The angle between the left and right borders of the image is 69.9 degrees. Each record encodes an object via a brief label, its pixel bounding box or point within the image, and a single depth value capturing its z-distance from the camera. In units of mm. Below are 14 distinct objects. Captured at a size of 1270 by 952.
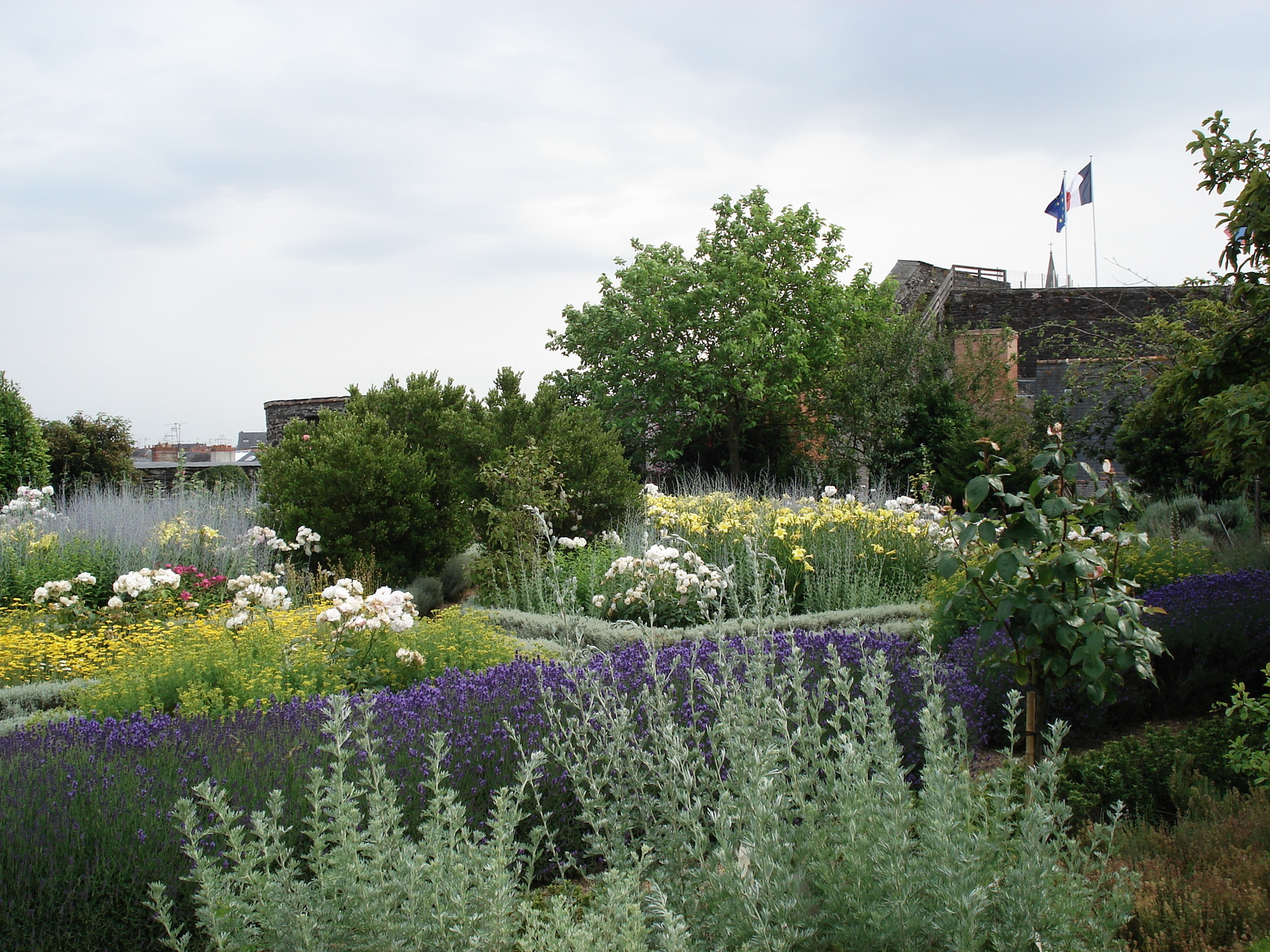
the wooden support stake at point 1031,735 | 3613
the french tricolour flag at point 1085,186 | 23047
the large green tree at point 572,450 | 11344
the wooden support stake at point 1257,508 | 9883
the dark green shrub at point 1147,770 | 3398
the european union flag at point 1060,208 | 23294
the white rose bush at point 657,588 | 6297
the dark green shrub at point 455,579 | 10938
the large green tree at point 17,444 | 12836
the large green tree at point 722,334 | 20828
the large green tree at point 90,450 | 18828
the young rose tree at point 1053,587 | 3365
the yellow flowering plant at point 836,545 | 8047
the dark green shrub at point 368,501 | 10094
